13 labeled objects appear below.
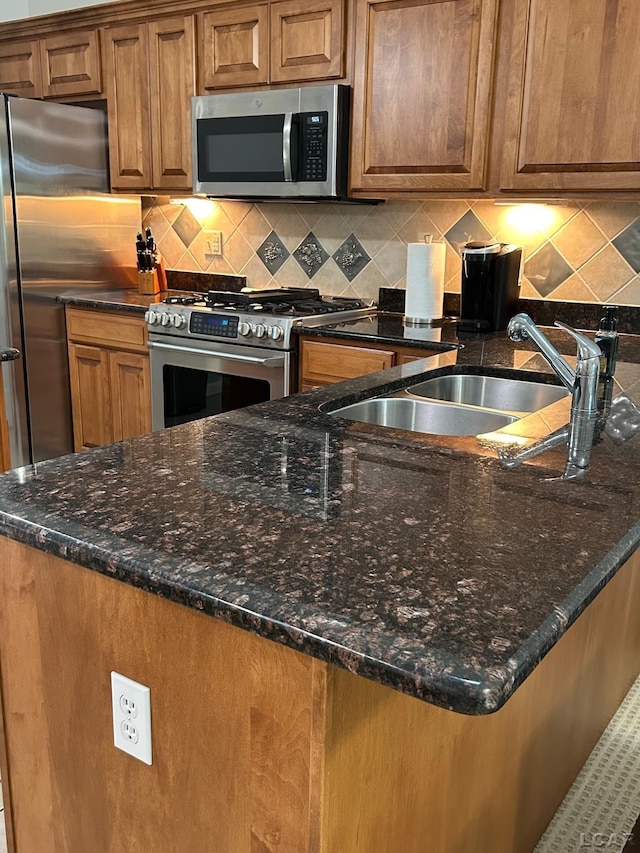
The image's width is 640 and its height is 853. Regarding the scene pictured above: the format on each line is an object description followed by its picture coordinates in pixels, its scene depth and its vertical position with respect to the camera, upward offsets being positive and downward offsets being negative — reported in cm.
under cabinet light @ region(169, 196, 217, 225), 394 +9
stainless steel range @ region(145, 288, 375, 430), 305 -47
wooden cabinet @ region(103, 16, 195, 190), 344 +54
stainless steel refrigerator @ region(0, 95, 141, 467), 350 -10
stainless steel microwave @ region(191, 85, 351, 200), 309 +33
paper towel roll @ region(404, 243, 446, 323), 303 -20
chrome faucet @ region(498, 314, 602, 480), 136 -29
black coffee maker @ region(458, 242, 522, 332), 299 -20
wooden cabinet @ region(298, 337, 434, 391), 281 -47
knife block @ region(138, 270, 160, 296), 390 -29
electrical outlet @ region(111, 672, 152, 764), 97 -60
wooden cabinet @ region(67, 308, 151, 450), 360 -71
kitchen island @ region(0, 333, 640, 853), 76 -37
